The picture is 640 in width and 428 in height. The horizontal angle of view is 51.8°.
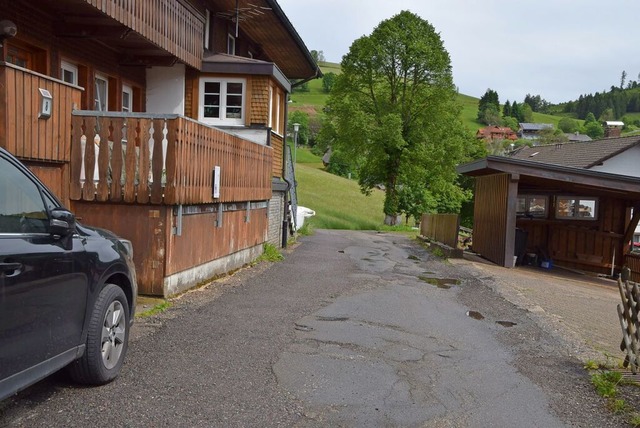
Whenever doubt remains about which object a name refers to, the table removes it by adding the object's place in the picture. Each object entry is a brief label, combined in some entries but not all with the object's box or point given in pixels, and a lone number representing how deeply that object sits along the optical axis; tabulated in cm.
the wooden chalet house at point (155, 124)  897
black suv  395
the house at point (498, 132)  13450
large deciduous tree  4369
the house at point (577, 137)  11341
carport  1916
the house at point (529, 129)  16300
